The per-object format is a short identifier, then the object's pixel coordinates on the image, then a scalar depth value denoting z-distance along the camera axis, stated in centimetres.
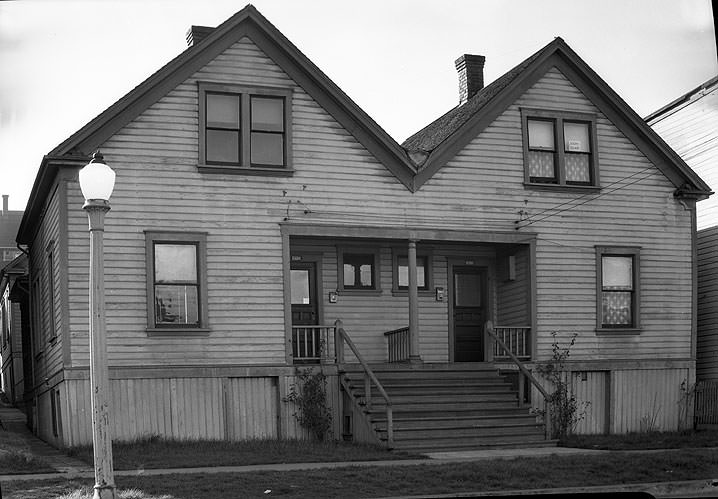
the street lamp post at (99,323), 1042
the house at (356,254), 1947
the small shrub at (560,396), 2142
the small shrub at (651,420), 2274
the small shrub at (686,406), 2309
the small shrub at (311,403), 1997
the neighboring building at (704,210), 2516
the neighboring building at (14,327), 3047
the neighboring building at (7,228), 6988
